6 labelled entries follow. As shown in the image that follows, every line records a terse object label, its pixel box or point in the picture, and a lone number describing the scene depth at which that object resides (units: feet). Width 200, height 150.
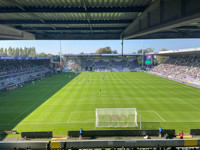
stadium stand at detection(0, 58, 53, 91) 121.80
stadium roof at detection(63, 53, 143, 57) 267.76
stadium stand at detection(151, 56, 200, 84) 140.81
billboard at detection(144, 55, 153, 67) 221.50
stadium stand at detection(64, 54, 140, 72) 274.11
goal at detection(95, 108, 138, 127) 51.49
